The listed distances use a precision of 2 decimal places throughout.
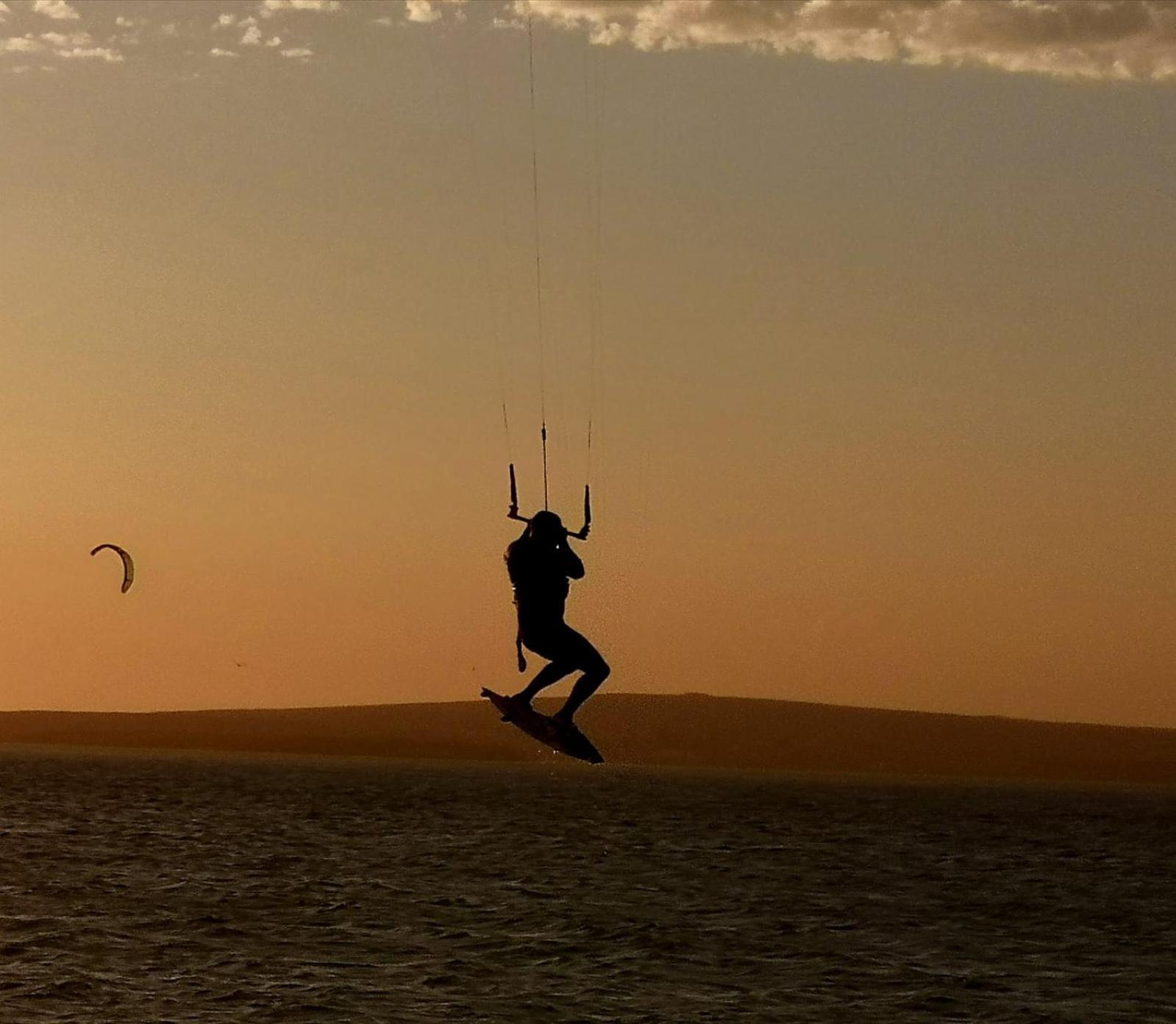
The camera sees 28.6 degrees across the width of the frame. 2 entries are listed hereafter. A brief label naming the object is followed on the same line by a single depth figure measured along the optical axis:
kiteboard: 29.53
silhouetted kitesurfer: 28.30
